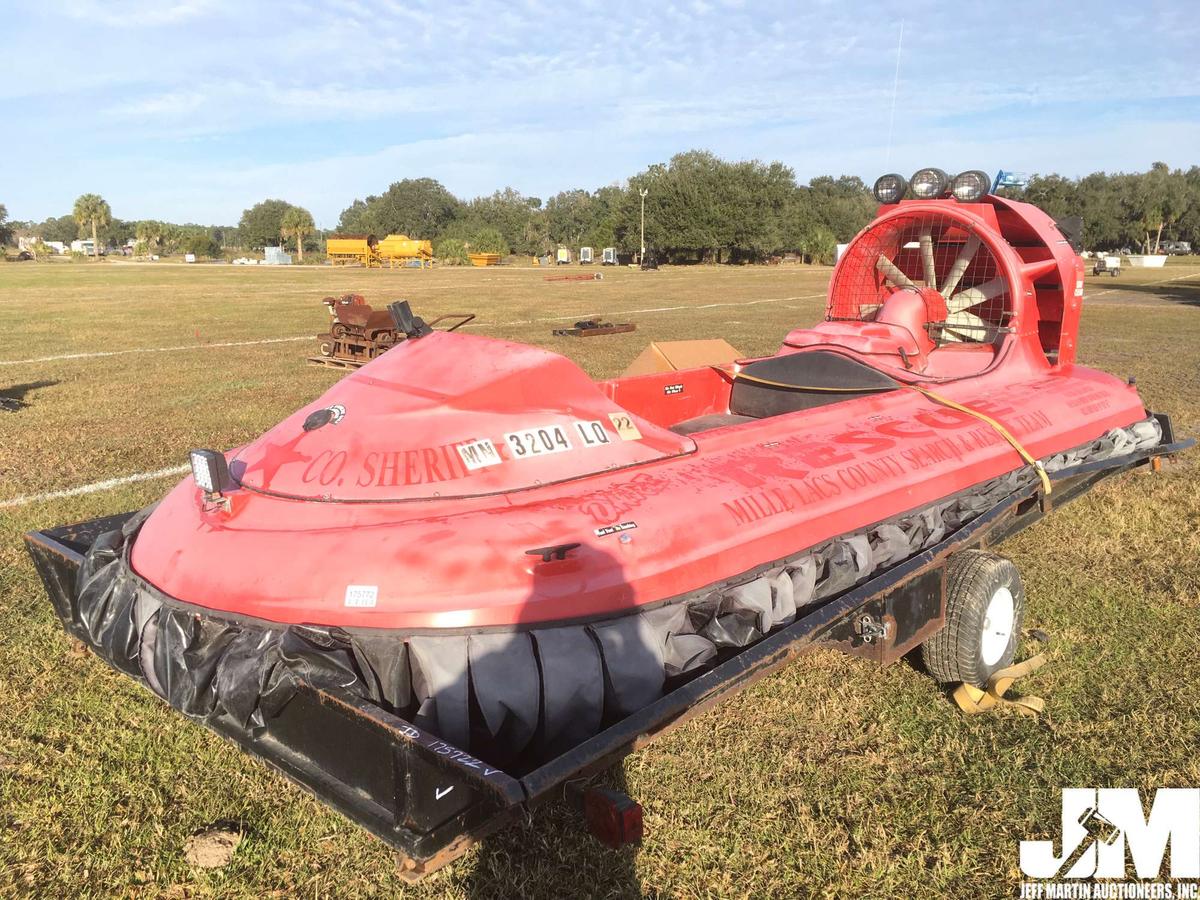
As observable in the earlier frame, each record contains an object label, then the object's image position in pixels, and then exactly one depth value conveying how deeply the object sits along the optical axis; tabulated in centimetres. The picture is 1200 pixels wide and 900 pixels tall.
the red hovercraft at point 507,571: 217
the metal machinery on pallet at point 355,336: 1109
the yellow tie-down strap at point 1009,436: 406
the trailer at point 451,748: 184
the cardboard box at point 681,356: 534
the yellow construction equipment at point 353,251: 5169
